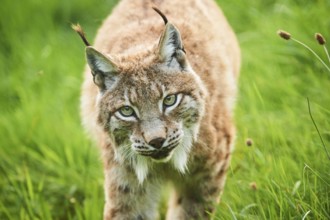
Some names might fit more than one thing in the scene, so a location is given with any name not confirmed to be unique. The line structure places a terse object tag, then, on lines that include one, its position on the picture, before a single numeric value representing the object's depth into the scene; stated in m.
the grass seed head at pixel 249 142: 8.01
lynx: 8.18
